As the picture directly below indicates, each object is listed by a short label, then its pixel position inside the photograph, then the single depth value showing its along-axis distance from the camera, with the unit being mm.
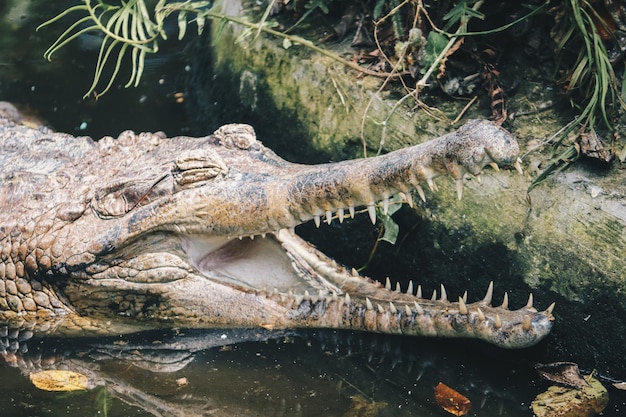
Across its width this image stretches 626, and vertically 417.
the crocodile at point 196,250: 8219
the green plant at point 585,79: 8367
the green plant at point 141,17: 9883
